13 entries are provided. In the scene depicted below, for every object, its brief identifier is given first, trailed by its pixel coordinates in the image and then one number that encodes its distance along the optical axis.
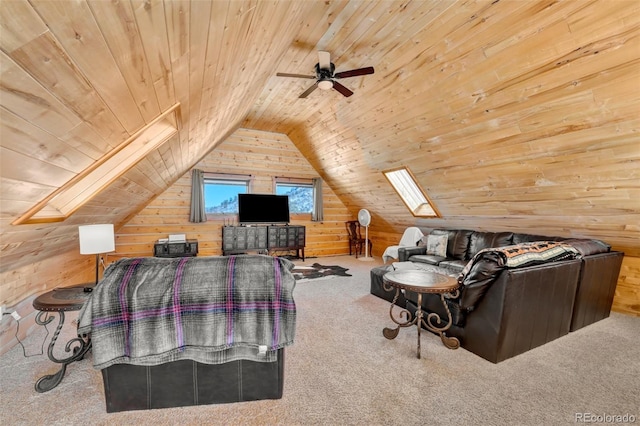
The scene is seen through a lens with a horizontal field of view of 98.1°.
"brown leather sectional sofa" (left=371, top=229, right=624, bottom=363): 2.33
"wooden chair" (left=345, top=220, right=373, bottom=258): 7.48
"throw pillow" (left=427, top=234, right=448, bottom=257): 4.83
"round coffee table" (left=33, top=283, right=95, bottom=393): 1.96
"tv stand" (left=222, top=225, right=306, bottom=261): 6.15
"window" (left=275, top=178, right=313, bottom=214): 7.21
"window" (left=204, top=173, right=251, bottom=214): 6.41
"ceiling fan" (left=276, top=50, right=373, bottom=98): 3.01
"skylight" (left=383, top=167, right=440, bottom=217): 5.46
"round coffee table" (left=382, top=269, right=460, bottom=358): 2.43
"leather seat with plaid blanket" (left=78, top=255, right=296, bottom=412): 1.67
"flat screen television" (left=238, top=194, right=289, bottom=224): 6.30
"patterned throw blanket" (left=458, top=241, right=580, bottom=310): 2.34
